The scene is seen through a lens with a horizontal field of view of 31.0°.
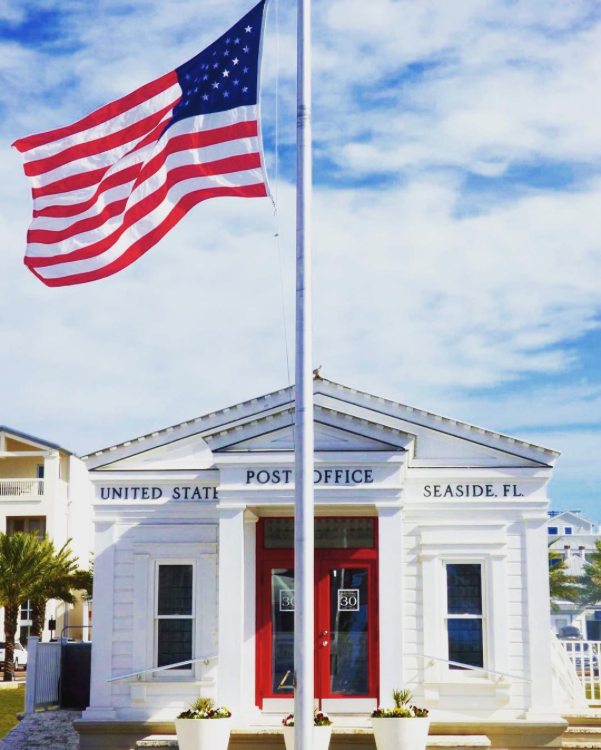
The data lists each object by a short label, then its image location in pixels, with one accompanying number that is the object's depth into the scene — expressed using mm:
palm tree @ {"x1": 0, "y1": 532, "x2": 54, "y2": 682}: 40031
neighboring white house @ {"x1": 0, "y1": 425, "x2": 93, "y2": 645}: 52188
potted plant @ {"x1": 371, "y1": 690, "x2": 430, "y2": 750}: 14750
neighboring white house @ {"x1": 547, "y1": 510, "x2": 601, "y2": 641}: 82688
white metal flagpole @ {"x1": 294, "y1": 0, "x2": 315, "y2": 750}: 10453
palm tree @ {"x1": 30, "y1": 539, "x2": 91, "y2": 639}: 41406
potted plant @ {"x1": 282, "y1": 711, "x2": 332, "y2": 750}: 14531
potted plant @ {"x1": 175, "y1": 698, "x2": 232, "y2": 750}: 14992
